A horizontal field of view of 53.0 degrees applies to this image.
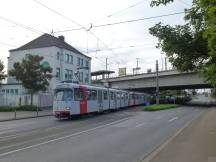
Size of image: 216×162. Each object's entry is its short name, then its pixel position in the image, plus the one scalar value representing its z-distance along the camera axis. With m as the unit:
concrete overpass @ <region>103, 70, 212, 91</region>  35.95
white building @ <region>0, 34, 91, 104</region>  36.11
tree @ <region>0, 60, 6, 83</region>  23.96
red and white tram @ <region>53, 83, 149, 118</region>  17.38
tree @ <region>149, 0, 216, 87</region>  10.40
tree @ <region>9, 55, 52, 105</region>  26.33
